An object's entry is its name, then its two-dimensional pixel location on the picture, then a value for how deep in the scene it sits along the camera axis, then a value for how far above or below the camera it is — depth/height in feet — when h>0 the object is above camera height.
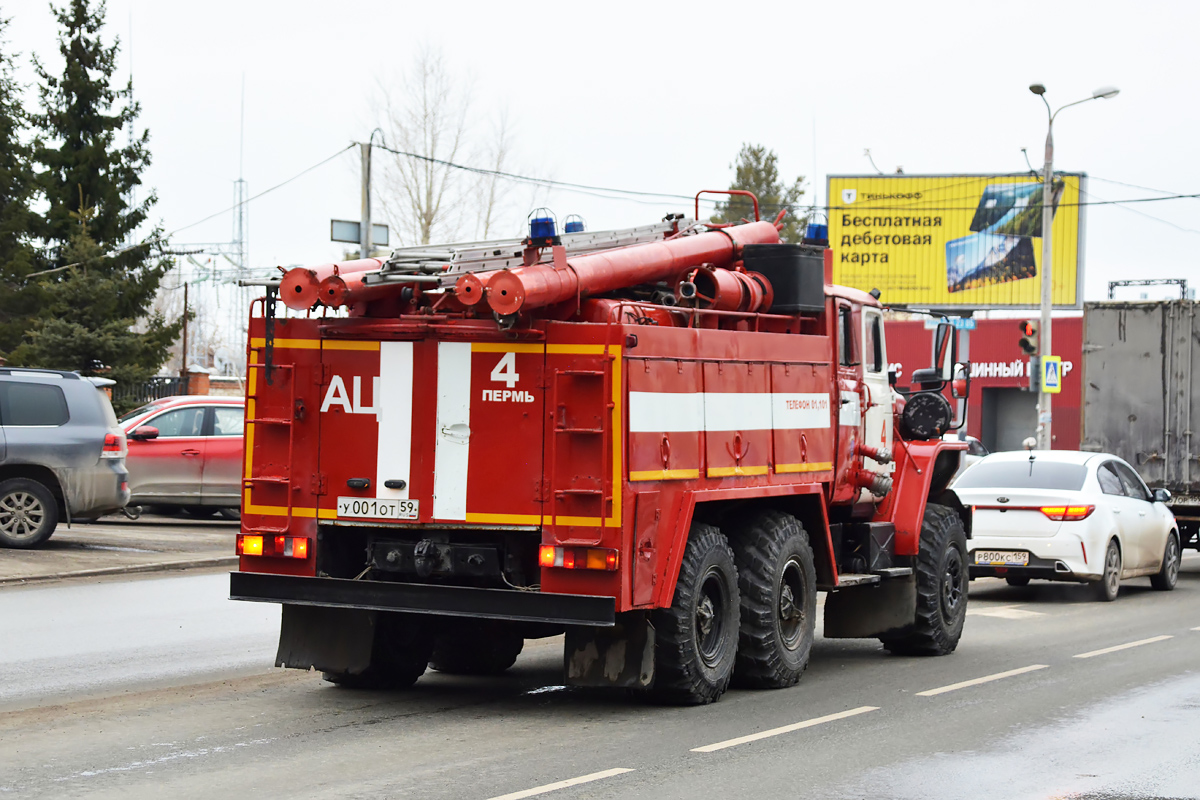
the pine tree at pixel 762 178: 254.47 +45.99
